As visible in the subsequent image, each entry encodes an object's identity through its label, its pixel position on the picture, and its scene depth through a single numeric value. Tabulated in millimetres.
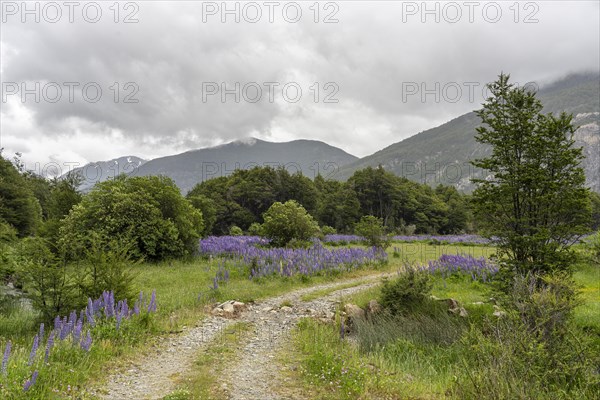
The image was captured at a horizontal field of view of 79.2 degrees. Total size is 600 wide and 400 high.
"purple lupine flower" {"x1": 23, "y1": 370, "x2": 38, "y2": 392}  4238
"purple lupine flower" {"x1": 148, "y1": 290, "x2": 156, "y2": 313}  7531
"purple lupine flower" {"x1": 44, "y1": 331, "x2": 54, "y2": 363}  5074
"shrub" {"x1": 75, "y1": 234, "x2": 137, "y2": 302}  7516
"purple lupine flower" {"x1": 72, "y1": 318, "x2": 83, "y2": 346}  5640
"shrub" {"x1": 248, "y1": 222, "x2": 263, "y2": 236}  24900
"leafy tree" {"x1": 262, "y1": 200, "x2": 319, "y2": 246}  23042
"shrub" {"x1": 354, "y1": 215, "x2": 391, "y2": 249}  22234
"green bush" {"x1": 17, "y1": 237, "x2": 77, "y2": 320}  6895
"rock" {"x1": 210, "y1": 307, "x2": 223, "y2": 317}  9469
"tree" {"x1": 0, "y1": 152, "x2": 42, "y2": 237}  28541
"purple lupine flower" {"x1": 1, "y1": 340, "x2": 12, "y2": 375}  4352
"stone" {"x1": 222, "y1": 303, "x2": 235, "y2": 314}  9539
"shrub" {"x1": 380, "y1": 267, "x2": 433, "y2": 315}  10352
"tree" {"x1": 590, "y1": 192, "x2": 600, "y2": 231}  55369
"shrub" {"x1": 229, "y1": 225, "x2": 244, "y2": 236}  34625
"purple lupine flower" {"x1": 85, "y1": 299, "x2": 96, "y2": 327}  6445
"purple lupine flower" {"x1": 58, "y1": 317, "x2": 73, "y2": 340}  5809
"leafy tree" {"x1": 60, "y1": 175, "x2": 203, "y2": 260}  17375
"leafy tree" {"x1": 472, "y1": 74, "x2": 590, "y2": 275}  9391
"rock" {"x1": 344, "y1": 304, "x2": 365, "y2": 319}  9953
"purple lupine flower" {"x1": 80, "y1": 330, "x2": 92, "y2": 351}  5594
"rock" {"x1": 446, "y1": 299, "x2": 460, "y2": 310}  10414
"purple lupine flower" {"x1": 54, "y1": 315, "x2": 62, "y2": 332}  5754
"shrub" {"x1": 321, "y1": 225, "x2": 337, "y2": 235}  37219
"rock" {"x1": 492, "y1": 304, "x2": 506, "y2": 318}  8960
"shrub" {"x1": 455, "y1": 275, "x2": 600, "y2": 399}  5145
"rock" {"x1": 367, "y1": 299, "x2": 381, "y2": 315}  10406
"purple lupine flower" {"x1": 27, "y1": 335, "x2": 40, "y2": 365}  4675
